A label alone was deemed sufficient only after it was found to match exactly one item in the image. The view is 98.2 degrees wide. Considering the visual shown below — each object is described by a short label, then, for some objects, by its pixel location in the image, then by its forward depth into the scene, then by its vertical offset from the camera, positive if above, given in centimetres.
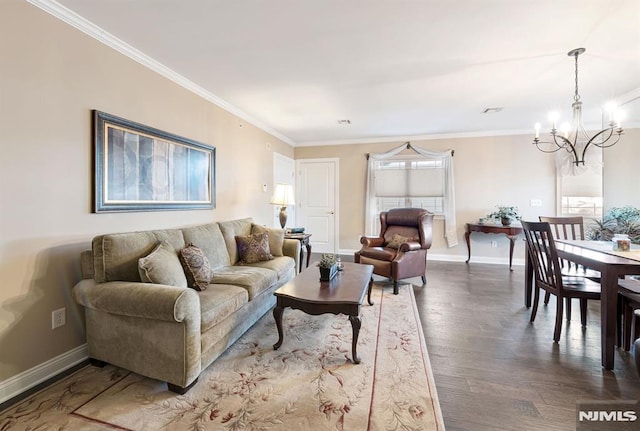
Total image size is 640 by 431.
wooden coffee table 195 -61
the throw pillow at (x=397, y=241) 391 -38
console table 459 -28
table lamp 426 +25
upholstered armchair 357 -44
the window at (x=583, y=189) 461 +41
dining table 189 -47
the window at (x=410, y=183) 543 +61
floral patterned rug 144 -107
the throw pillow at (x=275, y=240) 345 -32
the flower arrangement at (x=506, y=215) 473 -3
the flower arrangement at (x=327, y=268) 242 -47
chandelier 243 +98
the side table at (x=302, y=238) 409 -36
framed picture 218 +44
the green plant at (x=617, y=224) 403 -17
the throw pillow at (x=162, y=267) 187 -37
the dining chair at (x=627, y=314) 200 -76
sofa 163 -59
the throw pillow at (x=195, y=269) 218 -43
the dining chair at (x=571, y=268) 258 -57
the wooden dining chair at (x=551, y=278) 225 -58
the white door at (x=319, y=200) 605 +31
